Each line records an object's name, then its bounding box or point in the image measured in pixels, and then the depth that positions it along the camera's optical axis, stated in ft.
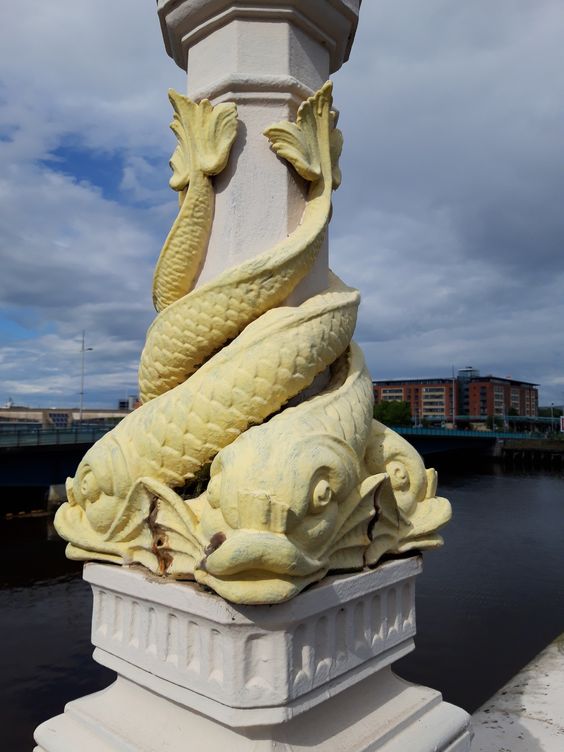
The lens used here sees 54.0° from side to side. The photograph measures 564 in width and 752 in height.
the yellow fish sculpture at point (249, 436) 6.52
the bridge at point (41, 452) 60.90
